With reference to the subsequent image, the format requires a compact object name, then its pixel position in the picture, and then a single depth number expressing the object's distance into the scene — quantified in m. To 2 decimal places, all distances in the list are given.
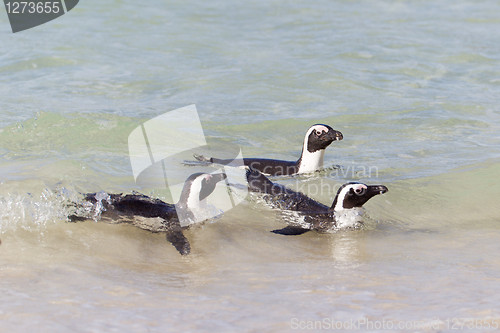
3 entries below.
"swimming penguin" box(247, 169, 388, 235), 12.51
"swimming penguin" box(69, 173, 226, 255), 11.66
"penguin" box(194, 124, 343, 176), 16.27
